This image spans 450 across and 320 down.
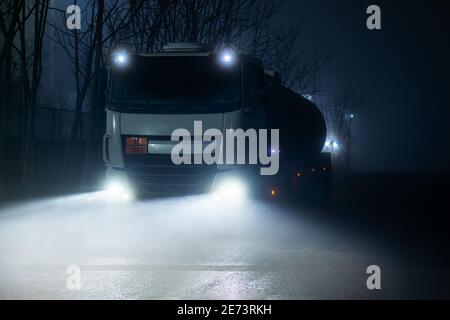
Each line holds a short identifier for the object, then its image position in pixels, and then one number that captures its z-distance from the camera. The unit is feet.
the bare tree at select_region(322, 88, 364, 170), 303.68
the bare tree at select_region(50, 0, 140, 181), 90.99
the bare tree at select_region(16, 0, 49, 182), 88.48
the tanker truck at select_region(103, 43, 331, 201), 49.57
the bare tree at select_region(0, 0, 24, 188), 84.23
